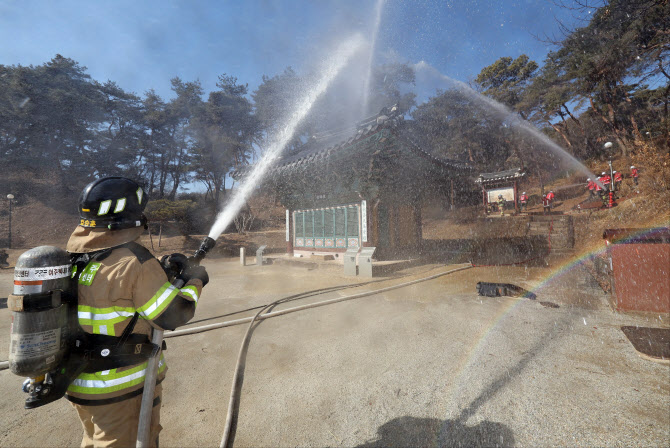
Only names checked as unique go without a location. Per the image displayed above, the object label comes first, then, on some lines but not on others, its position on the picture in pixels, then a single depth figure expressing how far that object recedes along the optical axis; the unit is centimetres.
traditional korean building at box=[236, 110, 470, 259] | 1080
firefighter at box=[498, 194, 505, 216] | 2331
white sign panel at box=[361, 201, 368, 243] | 1161
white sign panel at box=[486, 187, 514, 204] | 2426
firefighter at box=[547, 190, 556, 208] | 2204
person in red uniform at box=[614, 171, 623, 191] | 1879
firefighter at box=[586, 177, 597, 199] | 2087
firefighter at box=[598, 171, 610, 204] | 1880
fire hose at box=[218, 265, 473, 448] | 260
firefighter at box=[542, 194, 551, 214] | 2201
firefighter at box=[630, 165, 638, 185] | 1877
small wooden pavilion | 2319
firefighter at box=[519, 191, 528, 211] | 2458
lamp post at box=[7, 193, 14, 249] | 2311
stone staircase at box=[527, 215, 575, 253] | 1349
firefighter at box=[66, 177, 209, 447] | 158
